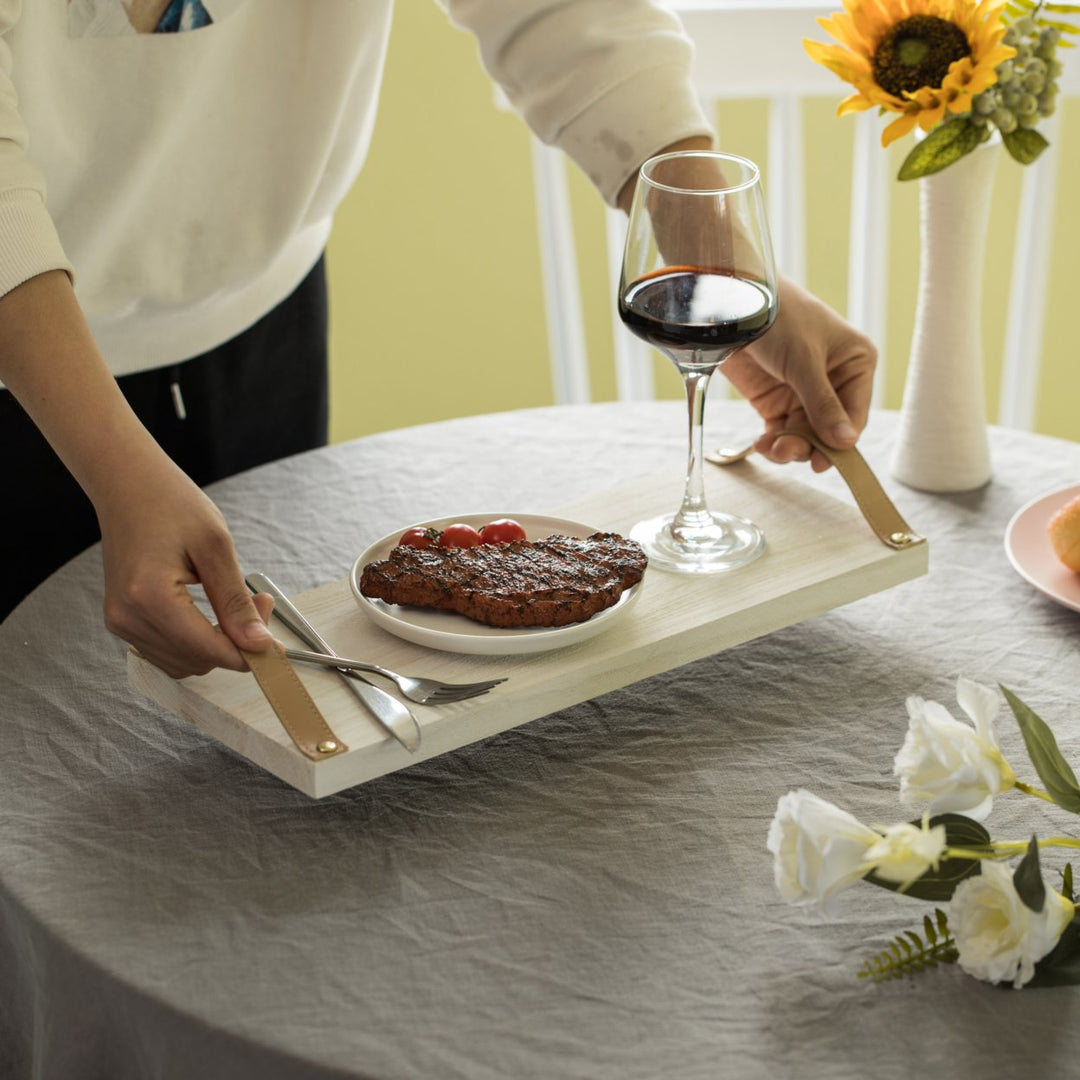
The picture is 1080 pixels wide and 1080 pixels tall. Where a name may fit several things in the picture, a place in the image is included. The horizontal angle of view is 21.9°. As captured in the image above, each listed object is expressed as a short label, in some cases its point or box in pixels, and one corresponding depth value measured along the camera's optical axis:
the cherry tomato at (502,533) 1.47
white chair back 2.24
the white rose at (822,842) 1.18
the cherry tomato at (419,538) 1.46
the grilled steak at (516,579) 1.39
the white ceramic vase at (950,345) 1.61
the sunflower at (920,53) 1.53
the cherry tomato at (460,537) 1.46
